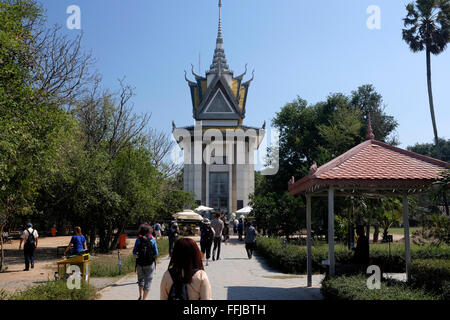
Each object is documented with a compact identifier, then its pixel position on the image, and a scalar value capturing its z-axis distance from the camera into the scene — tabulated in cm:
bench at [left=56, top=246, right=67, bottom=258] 2119
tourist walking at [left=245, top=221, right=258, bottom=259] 1928
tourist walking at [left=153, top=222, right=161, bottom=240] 2894
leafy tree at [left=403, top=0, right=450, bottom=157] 3050
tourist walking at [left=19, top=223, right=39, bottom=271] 1575
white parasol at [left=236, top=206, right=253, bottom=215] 4106
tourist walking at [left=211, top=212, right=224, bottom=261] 1756
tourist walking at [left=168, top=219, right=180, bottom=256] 1864
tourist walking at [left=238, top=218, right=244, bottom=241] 3372
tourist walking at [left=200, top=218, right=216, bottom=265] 1647
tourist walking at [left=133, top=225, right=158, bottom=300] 922
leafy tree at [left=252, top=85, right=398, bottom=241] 2923
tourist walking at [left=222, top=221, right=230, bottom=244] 3083
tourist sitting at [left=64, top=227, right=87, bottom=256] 1192
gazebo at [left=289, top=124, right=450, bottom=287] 956
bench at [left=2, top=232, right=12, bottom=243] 2992
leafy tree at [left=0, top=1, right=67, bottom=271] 994
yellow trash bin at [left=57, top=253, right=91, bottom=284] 1077
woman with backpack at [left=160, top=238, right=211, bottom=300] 418
